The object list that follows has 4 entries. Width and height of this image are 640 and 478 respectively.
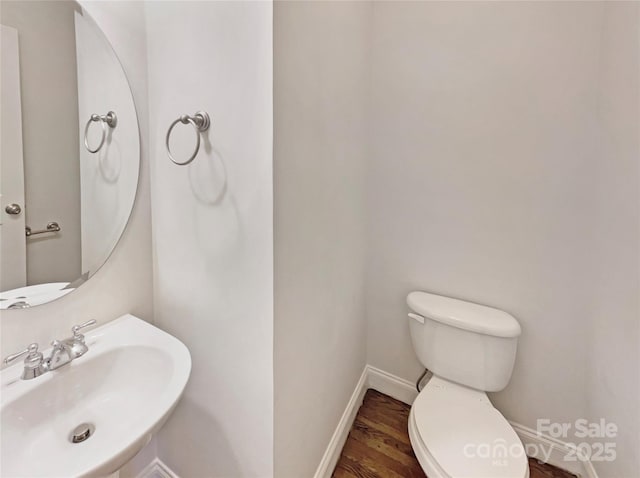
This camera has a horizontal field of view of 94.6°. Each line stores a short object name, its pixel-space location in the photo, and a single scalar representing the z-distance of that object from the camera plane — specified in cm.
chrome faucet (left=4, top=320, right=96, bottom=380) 78
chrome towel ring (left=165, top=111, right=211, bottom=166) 89
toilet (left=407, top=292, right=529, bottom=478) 106
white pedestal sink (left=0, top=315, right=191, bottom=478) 68
